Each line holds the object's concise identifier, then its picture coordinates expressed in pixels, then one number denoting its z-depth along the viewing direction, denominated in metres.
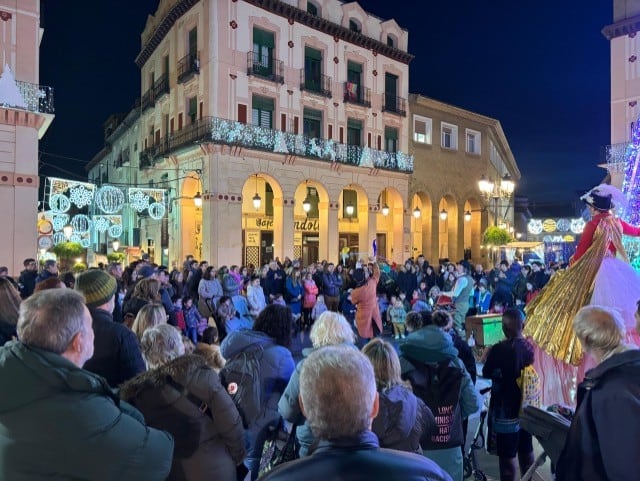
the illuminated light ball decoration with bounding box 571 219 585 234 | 38.78
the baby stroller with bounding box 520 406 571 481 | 2.93
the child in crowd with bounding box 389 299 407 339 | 12.02
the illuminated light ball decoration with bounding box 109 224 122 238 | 22.39
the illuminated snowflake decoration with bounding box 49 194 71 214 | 15.64
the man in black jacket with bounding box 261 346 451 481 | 1.53
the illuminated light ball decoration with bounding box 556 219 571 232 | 41.22
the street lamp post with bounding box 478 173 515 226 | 19.03
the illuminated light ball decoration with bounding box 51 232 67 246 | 23.21
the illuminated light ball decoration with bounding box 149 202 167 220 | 19.59
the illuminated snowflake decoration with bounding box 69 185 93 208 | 16.19
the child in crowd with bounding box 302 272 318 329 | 13.88
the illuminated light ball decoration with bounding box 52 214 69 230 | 21.35
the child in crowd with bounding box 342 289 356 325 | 14.12
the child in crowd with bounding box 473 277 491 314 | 12.87
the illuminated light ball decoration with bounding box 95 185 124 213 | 16.91
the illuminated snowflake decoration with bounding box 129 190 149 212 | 18.81
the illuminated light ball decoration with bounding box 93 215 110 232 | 21.08
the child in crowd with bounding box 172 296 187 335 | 9.12
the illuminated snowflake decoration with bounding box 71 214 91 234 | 22.11
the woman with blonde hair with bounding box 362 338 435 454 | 2.89
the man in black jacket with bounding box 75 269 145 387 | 3.51
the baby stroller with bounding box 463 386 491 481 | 4.77
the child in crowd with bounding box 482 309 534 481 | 4.44
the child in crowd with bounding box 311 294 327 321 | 13.42
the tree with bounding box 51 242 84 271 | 22.94
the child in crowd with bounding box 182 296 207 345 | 9.86
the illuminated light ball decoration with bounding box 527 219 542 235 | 43.41
